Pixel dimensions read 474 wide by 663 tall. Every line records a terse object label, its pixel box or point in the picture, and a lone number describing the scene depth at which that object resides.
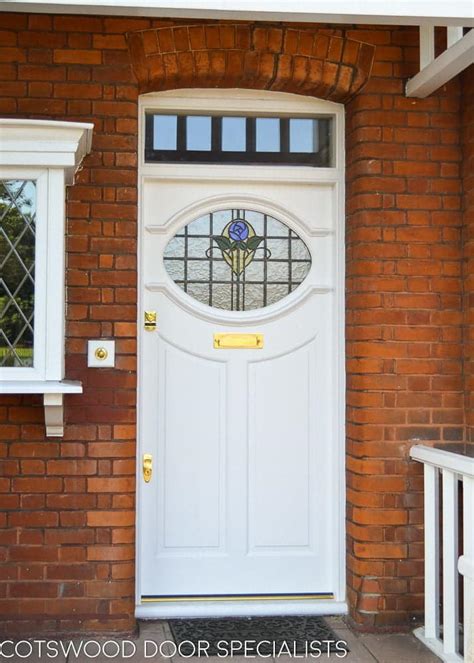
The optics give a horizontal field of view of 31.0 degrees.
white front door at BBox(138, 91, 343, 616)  4.71
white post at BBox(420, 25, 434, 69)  4.41
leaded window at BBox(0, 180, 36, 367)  4.09
